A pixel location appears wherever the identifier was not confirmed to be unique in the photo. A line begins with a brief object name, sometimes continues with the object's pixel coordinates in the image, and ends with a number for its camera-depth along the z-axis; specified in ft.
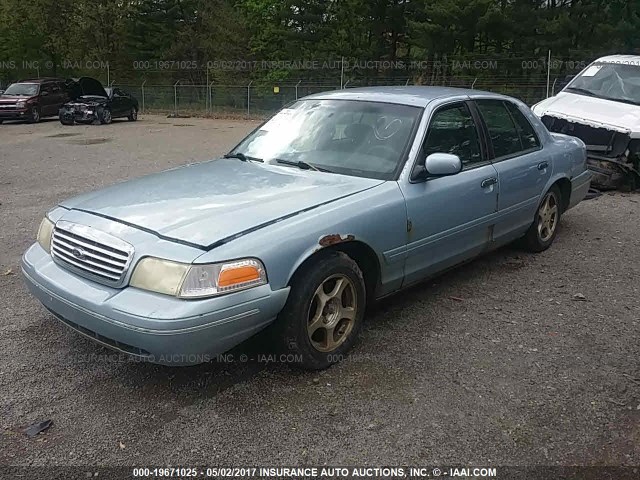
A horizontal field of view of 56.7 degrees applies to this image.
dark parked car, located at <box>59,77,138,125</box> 73.05
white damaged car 26.84
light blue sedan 9.61
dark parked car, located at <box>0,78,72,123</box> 74.13
